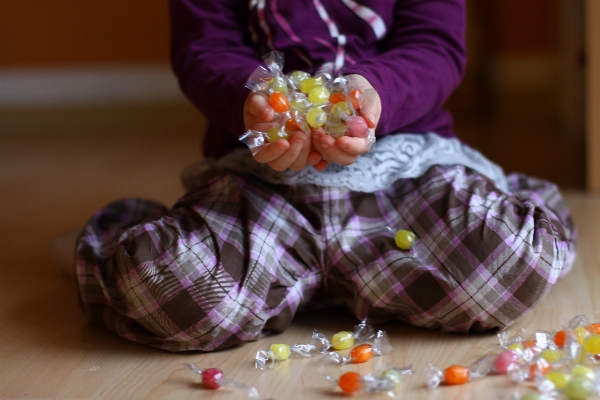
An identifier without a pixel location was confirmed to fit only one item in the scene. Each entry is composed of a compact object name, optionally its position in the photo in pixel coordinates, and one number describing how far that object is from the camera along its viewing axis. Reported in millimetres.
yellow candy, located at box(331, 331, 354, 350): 754
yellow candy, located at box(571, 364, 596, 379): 626
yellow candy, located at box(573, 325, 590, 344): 711
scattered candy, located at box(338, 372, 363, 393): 651
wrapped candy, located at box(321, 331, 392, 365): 720
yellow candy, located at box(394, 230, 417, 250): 797
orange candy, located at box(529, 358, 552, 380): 650
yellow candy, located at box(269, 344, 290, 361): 734
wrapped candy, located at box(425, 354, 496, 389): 656
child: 753
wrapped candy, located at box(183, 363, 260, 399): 676
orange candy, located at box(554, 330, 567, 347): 717
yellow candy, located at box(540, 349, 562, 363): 673
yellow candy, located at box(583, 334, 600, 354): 680
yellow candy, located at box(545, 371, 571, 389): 620
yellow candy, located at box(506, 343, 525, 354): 694
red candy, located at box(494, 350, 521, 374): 668
